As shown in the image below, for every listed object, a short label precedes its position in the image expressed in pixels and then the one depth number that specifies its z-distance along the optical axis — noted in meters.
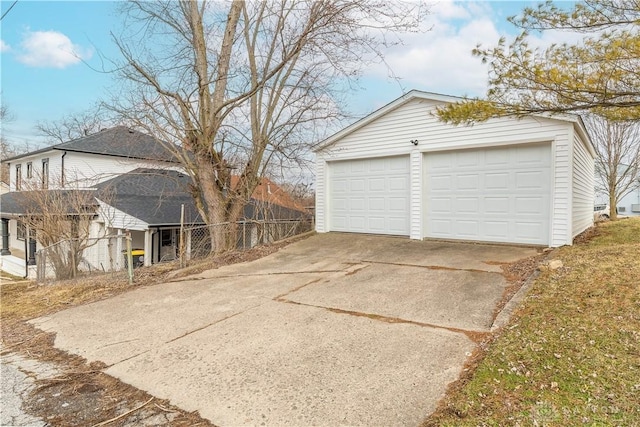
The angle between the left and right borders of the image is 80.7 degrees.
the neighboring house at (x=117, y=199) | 11.75
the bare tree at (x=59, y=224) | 10.10
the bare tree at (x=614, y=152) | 16.12
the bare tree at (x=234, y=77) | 8.04
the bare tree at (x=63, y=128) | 21.11
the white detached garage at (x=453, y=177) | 7.80
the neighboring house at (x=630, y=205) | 33.12
